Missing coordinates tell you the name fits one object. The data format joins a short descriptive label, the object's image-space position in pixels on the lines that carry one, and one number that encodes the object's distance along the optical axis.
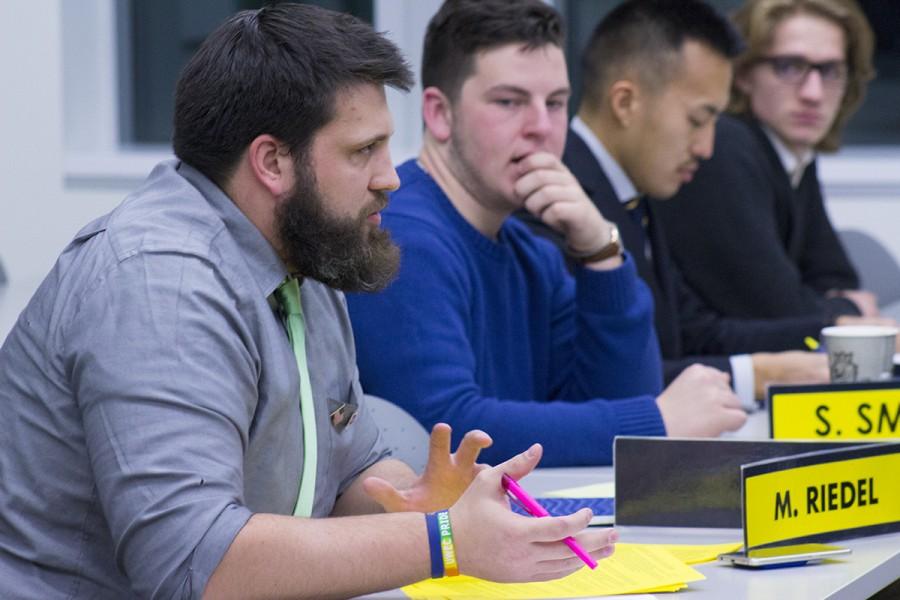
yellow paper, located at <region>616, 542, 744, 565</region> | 3.93
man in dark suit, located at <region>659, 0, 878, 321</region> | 5.77
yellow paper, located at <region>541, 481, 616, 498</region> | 4.16
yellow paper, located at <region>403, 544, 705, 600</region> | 3.82
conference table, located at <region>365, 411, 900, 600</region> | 3.82
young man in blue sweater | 4.49
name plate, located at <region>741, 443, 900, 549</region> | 3.89
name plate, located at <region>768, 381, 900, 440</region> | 4.31
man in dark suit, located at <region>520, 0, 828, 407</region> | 5.07
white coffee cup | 4.56
